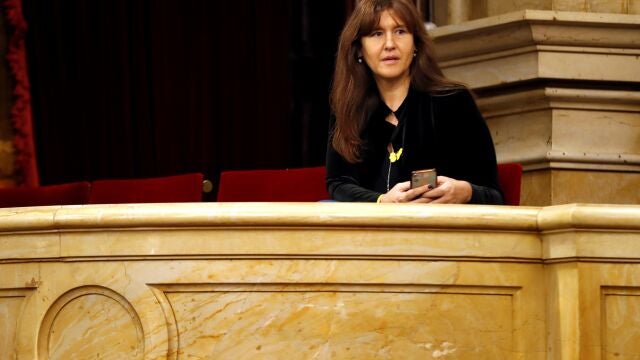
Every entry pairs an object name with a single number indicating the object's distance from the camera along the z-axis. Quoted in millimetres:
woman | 6527
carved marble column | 8102
